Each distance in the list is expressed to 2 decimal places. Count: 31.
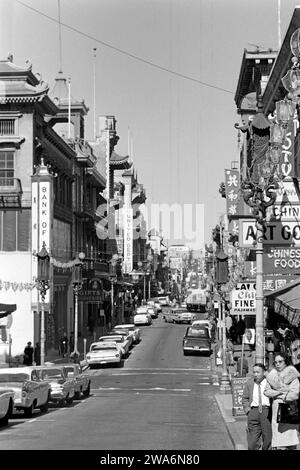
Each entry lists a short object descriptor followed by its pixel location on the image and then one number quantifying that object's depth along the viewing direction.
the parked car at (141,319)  89.39
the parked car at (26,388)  24.88
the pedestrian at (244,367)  30.44
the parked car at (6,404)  22.58
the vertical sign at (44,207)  54.09
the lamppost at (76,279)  54.06
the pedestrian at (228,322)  55.95
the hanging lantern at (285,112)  21.45
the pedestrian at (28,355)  44.38
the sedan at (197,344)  59.23
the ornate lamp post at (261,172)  20.22
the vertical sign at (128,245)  122.38
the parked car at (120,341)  56.28
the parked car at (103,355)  50.84
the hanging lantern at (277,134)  21.17
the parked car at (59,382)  29.92
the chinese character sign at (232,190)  39.45
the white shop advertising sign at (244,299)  27.27
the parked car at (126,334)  61.56
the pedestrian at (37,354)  50.80
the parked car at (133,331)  66.69
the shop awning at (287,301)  20.06
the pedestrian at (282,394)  13.67
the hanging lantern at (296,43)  19.66
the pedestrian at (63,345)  57.16
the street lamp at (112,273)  82.84
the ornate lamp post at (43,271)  45.80
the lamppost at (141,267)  125.76
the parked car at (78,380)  32.28
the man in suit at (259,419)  15.37
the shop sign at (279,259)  21.36
